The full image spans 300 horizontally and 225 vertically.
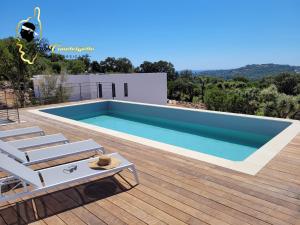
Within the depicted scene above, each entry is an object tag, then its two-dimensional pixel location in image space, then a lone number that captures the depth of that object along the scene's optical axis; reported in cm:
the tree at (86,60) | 4342
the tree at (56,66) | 3042
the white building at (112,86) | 1603
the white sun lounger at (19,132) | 487
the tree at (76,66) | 3336
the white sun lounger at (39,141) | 409
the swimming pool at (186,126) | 616
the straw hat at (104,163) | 296
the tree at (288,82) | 4482
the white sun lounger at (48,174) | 248
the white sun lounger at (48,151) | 333
